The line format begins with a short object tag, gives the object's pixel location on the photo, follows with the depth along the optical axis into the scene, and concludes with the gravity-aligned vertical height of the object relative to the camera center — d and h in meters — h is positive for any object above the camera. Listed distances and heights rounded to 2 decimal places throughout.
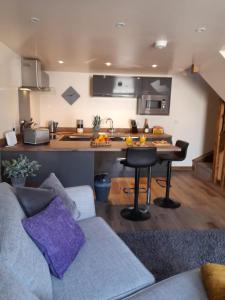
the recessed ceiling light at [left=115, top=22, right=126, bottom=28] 2.33 +0.90
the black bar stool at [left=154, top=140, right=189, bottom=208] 3.42 -0.63
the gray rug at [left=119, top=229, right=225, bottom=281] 2.15 -1.36
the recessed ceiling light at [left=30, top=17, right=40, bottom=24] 2.25 +0.89
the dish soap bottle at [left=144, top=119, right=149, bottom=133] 5.53 -0.30
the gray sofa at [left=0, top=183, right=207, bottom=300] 1.06 -0.91
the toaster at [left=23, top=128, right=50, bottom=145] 3.38 -0.35
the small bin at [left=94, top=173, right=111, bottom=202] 3.63 -1.14
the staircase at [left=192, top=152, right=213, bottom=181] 5.12 -1.12
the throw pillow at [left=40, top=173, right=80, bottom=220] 1.85 -0.65
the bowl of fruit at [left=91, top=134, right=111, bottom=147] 3.40 -0.42
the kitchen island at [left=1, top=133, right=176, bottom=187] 3.25 -0.64
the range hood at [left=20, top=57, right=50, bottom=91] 4.02 +0.66
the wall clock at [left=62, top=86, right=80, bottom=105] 5.44 +0.41
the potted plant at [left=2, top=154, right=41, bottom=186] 2.82 -0.71
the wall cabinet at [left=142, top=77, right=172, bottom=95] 5.25 +0.67
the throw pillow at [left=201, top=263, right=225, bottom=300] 1.15 -0.85
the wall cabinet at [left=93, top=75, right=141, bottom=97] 5.17 +0.63
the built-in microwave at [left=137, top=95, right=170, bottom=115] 5.32 +0.24
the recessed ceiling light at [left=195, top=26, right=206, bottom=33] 2.38 +0.90
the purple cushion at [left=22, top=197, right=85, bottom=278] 1.34 -0.75
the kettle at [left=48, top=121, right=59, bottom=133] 5.29 -0.32
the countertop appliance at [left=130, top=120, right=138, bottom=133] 5.45 -0.29
